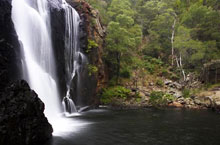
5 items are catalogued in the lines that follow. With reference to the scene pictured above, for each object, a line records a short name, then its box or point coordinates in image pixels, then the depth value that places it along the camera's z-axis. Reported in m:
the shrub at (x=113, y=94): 20.33
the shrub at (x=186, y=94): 21.62
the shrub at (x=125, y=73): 25.00
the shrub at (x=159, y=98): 20.11
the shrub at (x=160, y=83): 24.88
